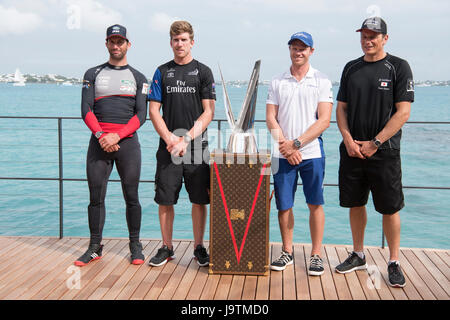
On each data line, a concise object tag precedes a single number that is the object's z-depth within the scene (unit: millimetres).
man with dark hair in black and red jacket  2914
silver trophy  2790
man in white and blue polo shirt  2721
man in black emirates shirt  2816
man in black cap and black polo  2572
